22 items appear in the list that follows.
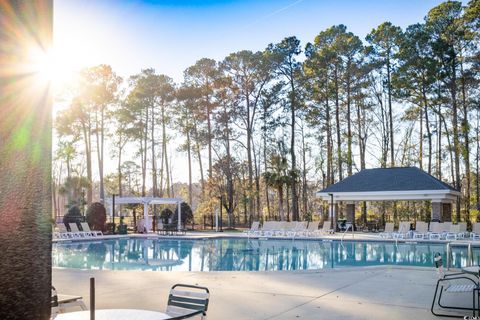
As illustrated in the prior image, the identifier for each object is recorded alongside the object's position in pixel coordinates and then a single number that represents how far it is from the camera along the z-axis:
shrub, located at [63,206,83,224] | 24.08
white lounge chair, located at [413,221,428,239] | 20.53
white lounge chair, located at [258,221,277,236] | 23.33
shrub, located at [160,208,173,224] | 28.34
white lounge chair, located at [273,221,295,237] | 23.11
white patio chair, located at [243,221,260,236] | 24.03
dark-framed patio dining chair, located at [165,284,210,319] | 3.92
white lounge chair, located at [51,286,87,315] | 5.26
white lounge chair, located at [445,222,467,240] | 19.83
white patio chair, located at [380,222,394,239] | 20.80
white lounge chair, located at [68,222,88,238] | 21.64
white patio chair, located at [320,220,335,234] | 22.73
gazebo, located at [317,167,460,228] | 24.31
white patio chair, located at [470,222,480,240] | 20.30
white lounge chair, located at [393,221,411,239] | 20.36
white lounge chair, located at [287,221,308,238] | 22.59
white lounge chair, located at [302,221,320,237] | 22.62
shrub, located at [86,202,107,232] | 24.39
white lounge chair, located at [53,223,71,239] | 21.27
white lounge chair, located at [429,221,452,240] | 20.34
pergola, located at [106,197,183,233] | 25.67
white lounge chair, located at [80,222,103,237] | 22.23
